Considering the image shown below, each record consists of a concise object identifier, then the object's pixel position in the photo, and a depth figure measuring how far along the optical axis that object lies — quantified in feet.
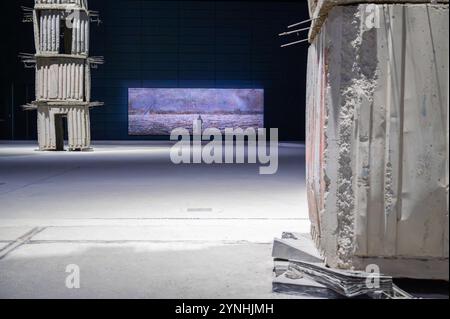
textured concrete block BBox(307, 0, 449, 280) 12.10
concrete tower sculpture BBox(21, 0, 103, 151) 73.72
